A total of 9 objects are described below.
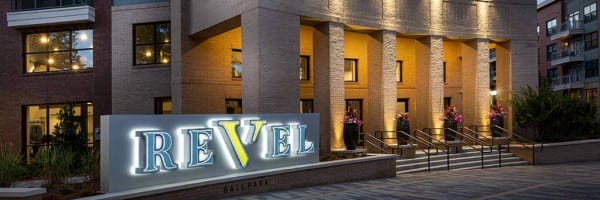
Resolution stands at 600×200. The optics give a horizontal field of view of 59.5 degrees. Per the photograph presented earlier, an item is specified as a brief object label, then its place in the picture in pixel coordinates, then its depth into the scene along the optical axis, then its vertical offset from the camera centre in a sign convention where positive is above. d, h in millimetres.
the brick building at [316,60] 20078 +2079
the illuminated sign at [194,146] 10711 -949
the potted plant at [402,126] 21253 -857
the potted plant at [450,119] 23219 -619
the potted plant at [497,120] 24641 -711
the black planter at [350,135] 19031 -1069
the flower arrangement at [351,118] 19344 -455
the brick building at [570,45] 51656 +6378
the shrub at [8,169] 10953 -1334
